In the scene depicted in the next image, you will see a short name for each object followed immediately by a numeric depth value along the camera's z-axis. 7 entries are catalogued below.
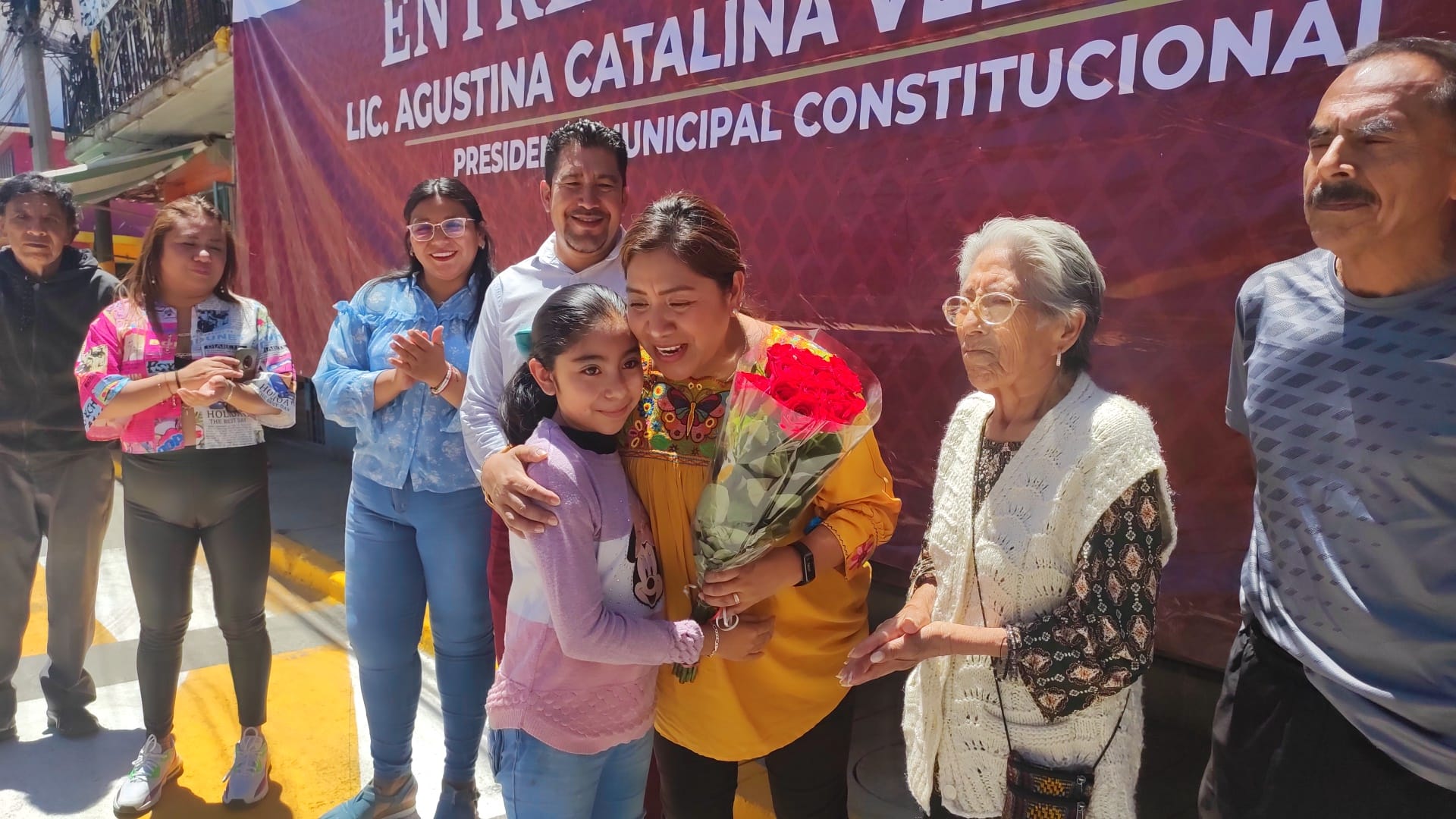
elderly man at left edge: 2.99
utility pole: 10.42
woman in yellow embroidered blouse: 1.54
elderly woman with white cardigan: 1.32
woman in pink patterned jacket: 2.52
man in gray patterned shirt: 1.15
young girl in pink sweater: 1.49
